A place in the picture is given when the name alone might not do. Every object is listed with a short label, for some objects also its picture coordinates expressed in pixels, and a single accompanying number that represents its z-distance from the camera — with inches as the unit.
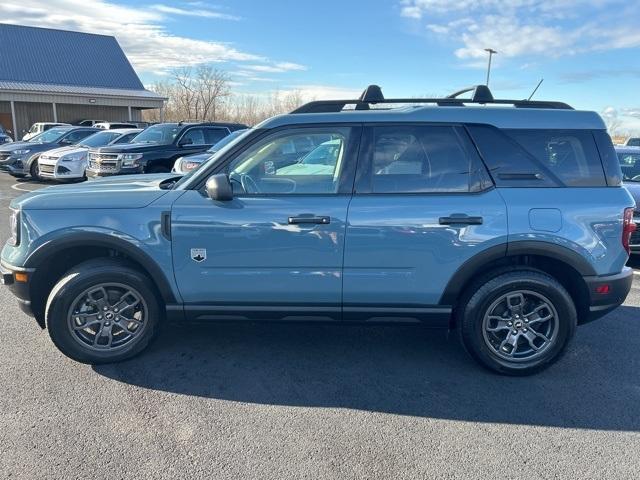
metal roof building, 1307.8
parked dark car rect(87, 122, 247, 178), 426.9
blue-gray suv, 132.5
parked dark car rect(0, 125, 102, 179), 582.2
